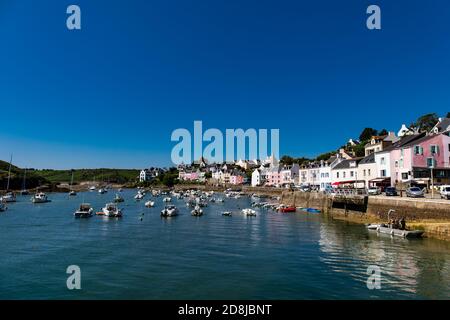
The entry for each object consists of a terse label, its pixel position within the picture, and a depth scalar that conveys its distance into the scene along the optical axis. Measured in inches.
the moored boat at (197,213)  2581.2
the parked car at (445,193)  1586.5
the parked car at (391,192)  2036.2
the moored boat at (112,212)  2486.5
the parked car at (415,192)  1802.4
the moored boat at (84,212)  2454.5
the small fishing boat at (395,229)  1417.3
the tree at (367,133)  5954.7
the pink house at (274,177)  6028.1
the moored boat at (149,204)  3474.4
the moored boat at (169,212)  2514.8
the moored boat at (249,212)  2567.2
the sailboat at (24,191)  6417.3
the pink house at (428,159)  2182.6
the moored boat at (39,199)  4179.1
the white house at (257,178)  6750.0
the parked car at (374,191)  2223.5
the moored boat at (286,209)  2915.6
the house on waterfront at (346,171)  3053.4
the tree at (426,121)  4662.4
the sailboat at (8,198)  4166.6
